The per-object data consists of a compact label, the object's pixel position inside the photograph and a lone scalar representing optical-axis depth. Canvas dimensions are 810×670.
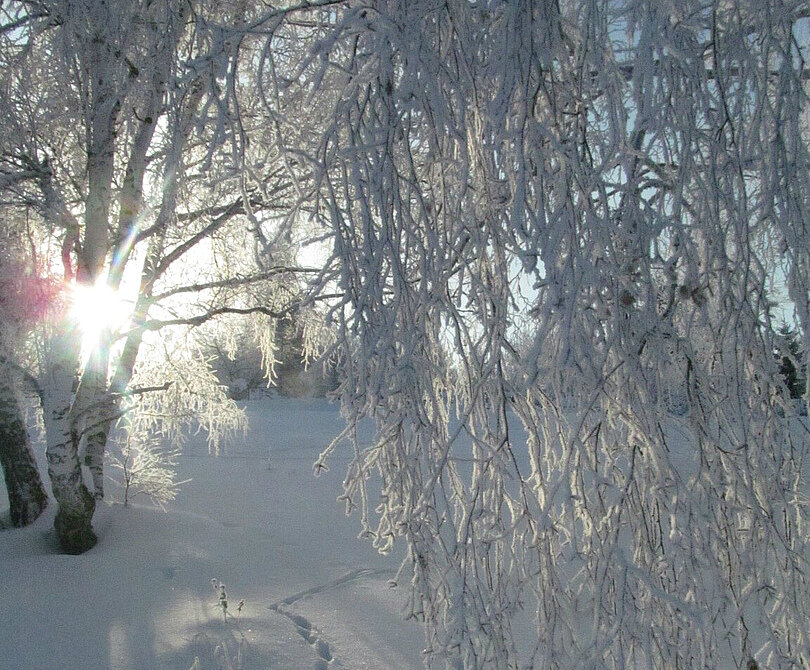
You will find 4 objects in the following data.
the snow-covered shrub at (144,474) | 6.52
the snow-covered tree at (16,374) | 4.84
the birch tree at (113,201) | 2.38
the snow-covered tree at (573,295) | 1.43
